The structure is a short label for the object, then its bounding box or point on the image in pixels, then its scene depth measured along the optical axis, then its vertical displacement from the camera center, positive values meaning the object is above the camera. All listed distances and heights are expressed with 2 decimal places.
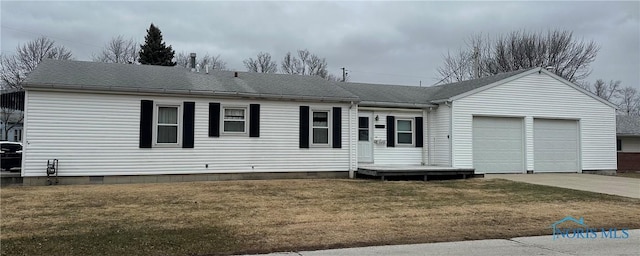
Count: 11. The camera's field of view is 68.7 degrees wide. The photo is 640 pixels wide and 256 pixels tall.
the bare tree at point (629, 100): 61.25 +5.86
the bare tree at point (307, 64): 50.50 +8.22
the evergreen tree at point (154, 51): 35.84 +6.88
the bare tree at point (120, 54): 41.22 +7.62
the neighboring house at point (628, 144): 25.25 +0.03
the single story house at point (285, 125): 13.85 +0.58
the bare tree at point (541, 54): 35.75 +6.94
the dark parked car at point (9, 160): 15.94 -0.74
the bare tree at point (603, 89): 56.97 +6.79
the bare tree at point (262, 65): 48.67 +7.95
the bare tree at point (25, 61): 33.66 +5.67
